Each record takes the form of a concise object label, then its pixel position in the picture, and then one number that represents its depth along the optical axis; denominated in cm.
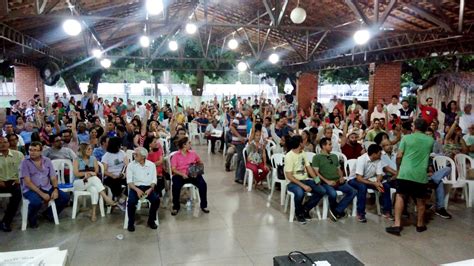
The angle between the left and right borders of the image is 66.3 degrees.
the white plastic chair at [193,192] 482
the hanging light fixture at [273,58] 1106
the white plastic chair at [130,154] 537
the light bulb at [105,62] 1178
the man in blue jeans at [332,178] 452
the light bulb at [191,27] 767
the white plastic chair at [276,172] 510
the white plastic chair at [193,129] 1105
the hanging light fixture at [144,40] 910
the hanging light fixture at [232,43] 947
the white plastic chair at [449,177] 494
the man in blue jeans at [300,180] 442
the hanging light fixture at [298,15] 616
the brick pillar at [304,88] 1600
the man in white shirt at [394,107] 805
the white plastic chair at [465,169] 504
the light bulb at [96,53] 1072
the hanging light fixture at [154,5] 594
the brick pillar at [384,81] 1068
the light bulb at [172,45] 1000
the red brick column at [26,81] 1170
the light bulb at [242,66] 1291
